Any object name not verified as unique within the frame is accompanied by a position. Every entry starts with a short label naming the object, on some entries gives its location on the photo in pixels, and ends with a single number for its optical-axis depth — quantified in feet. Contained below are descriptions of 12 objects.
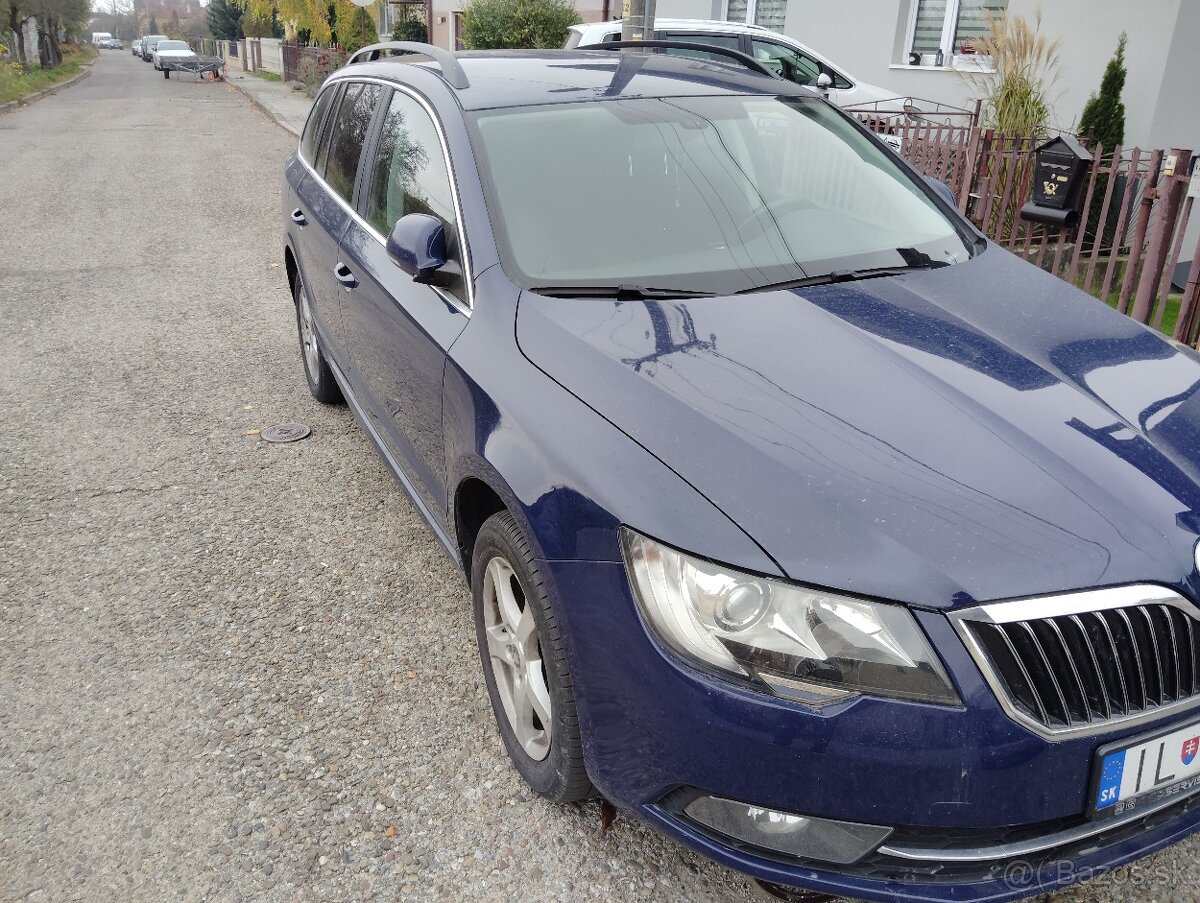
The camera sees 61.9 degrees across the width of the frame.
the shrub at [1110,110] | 32.27
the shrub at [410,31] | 110.83
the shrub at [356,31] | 110.52
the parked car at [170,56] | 147.74
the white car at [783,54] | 38.24
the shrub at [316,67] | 94.43
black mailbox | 19.16
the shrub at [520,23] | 55.11
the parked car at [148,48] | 242.31
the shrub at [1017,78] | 30.09
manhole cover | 16.12
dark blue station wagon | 5.85
